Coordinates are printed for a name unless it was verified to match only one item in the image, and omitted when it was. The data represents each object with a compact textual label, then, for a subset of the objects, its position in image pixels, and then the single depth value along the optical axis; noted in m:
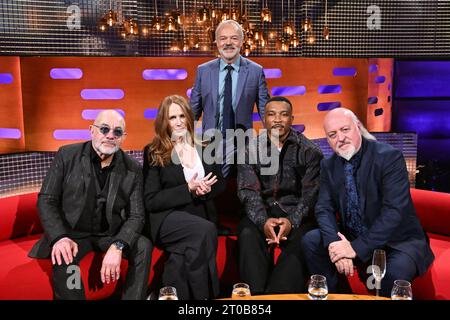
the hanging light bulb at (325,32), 6.68
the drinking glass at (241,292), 2.13
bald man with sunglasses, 2.84
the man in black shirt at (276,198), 2.96
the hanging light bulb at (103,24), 6.01
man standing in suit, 3.83
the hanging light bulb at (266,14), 6.42
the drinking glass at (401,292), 2.04
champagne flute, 2.29
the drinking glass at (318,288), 2.10
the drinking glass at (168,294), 1.99
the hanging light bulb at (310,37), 6.91
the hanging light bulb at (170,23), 6.03
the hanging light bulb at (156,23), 6.12
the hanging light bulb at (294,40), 6.83
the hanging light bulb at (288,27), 6.50
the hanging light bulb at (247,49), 6.68
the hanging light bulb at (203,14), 6.09
